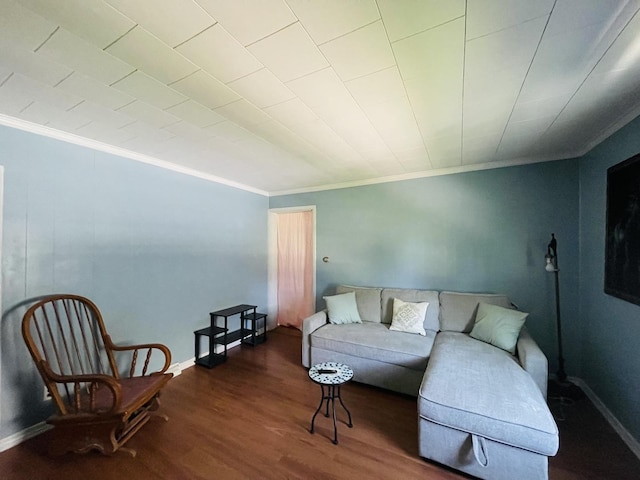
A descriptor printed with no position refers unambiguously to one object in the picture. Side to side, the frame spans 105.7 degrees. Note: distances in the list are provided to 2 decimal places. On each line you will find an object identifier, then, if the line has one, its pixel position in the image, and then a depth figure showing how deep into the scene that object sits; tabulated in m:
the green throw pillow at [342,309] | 3.10
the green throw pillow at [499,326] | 2.27
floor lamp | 2.40
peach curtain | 4.47
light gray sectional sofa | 1.43
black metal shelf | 3.04
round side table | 1.82
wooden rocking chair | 1.63
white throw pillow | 2.74
